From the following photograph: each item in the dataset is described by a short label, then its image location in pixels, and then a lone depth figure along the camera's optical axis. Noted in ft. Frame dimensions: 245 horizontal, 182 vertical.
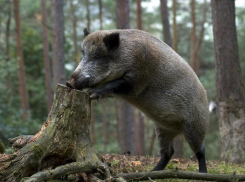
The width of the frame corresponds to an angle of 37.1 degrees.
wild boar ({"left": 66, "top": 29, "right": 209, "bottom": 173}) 16.53
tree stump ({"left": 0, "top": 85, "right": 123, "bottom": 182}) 13.50
